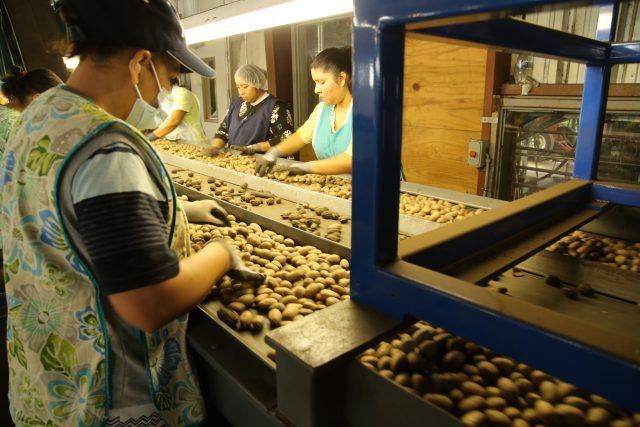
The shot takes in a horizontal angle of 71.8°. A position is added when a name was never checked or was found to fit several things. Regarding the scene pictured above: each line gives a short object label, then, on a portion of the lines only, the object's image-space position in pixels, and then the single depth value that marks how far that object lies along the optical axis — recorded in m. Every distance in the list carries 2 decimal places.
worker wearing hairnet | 4.59
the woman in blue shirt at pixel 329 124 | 3.11
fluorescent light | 2.21
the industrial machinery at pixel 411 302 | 0.73
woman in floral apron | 0.91
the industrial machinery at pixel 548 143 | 3.42
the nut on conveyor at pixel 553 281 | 1.38
